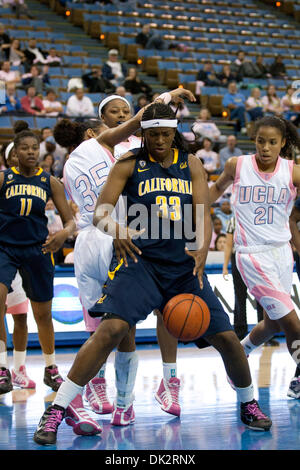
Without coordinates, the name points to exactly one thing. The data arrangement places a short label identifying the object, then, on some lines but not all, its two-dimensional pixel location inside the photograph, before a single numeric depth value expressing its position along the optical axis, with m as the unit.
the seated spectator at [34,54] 15.61
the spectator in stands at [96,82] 15.10
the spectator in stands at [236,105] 16.03
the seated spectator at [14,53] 15.21
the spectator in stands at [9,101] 12.95
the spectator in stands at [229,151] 13.51
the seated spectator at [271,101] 16.53
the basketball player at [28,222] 5.45
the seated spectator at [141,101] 12.86
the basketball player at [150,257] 3.91
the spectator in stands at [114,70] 16.11
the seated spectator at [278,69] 19.27
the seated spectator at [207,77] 17.27
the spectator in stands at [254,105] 16.05
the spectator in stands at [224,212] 11.24
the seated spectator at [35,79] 14.27
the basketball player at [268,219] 4.90
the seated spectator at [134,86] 15.35
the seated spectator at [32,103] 13.30
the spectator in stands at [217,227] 10.68
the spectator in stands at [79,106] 13.54
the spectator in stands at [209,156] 13.38
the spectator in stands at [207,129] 14.44
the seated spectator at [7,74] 13.93
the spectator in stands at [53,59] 15.97
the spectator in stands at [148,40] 18.73
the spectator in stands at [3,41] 15.22
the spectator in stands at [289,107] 16.53
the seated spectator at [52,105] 13.56
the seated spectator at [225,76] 17.56
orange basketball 3.89
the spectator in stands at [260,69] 18.59
